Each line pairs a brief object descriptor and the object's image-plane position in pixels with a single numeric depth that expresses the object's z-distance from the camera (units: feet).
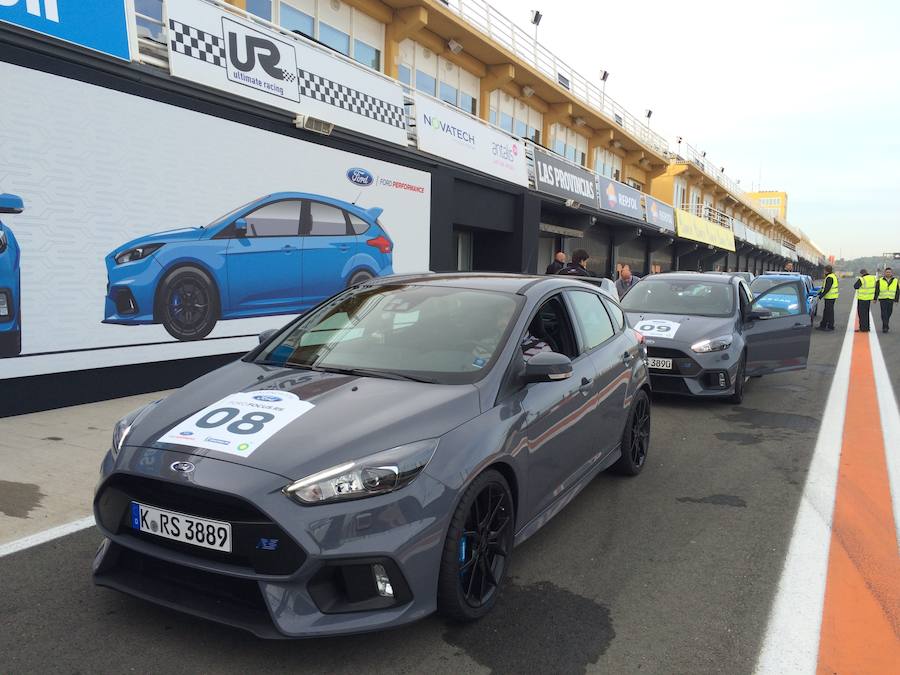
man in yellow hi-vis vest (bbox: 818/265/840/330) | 59.03
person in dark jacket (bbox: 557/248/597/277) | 32.07
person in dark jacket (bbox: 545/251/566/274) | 38.19
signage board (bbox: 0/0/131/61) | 19.42
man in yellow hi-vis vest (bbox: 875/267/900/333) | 59.27
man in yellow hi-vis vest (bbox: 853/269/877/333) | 58.39
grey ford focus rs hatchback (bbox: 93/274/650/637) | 7.55
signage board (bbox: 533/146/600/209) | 56.08
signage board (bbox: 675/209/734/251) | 98.37
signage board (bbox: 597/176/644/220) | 69.46
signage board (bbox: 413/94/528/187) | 40.04
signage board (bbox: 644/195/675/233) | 84.74
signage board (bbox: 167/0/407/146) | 24.61
